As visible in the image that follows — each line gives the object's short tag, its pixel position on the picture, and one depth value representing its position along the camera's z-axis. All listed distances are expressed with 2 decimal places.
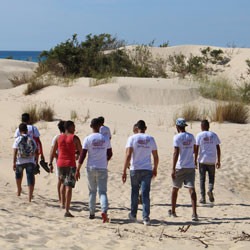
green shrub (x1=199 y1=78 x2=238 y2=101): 33.80
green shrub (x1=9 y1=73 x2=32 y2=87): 42.07
